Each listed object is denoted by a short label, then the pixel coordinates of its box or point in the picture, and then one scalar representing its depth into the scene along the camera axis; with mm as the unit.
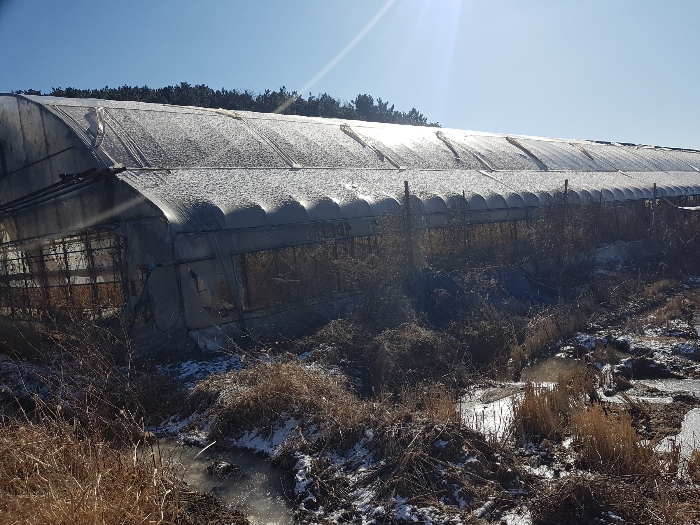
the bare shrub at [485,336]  9400
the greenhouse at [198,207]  10672
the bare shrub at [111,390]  5988
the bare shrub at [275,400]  6484
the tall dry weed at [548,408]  5988
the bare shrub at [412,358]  8344
